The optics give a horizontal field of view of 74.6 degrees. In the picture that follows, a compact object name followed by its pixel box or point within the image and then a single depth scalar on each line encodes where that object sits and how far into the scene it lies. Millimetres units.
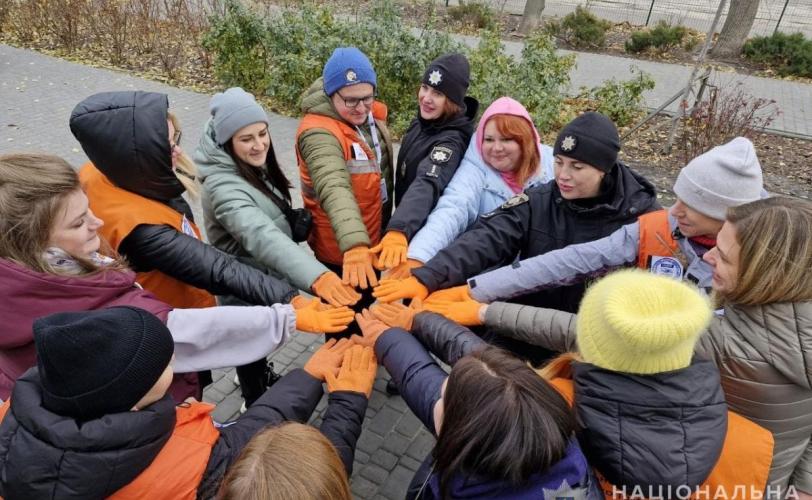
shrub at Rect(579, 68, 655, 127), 7051
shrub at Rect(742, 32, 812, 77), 11680
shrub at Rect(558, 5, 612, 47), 13977
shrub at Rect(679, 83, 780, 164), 6477
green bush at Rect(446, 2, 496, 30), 15117
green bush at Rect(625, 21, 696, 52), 13539
